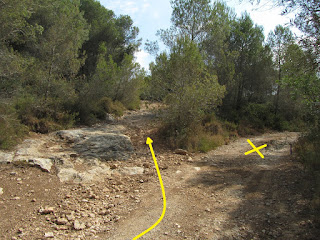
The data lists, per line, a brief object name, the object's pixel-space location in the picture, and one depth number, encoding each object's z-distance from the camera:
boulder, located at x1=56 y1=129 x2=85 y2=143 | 8.62
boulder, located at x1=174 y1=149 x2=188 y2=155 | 8.34
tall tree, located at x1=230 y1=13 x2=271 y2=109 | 18.39
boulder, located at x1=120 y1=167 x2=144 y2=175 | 6.51
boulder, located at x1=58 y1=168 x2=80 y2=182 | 5.71
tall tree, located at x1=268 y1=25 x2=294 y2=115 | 17.08
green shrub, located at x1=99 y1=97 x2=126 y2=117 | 14.17
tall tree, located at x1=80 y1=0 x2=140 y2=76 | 20.44
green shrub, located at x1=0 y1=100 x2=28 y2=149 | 6.87
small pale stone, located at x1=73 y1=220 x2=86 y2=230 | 3.83
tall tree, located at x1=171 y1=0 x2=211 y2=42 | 16.64
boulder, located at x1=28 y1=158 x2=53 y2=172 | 5.97
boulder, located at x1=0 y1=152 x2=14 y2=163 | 6.00
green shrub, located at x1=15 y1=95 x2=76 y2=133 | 9.41
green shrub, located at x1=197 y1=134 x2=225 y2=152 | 9.07
